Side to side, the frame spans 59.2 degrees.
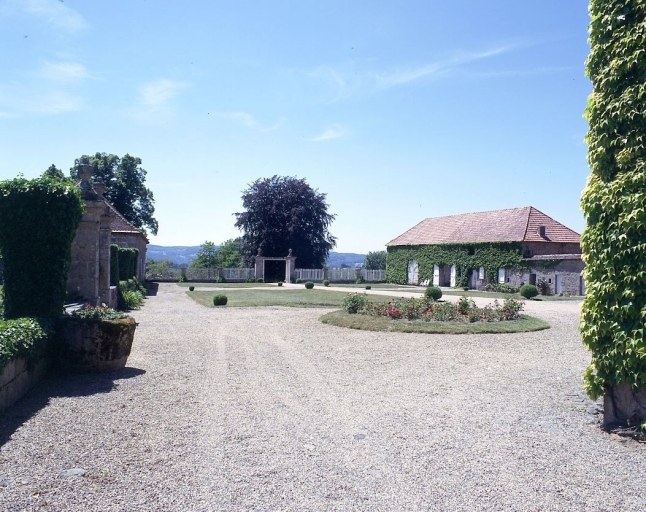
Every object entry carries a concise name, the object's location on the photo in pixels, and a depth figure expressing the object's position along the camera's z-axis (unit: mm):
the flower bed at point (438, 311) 15164
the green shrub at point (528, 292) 28969
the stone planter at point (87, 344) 8047
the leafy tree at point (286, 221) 54688
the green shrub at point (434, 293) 25041
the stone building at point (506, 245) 33625
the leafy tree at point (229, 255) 66062
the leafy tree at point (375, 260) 96875
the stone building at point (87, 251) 13266
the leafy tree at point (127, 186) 51156
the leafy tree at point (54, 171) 46184
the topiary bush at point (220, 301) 21344
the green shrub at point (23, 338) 6015
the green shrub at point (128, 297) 19266
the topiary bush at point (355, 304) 17047
